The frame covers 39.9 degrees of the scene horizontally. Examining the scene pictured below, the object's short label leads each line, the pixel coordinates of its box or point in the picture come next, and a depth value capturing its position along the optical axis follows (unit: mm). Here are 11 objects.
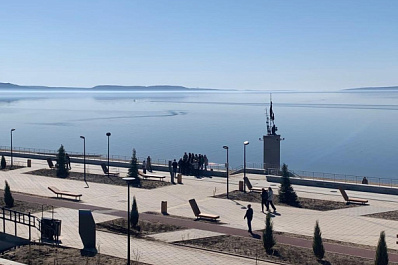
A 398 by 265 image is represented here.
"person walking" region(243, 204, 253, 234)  18062
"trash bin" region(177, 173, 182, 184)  28050
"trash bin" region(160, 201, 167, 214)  21141
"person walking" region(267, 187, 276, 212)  21414
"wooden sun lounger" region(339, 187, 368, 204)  22875
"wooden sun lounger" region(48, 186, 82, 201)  23991
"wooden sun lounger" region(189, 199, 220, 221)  19828
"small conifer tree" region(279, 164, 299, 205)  23344
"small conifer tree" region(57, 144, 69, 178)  30422
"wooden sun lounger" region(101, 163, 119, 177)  30623
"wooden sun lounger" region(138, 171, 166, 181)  28750
